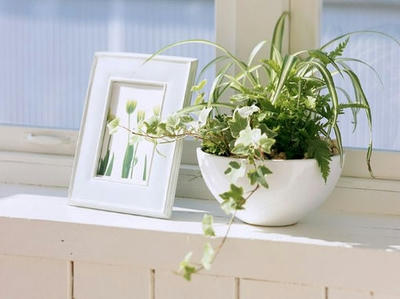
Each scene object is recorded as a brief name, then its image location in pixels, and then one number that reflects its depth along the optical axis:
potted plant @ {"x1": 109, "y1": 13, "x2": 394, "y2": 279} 1.81
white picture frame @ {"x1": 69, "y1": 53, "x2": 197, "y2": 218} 2.02
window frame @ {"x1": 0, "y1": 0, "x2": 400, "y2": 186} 2.06
